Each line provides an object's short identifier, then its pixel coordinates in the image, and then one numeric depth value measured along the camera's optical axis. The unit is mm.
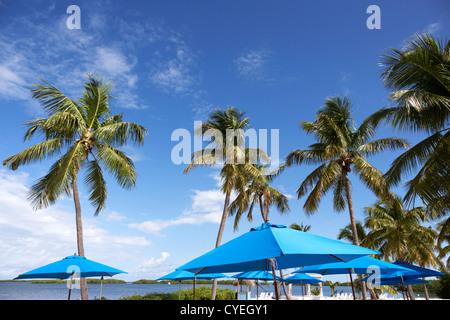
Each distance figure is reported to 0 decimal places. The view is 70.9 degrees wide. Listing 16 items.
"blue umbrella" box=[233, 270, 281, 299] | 14536
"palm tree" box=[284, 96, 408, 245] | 15484
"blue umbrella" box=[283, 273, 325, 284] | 17938
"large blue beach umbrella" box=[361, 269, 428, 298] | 11008
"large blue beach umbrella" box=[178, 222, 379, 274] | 4203
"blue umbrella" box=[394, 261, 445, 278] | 11802
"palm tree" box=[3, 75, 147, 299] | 12891
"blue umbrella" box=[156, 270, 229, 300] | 12983
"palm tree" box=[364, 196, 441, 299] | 23578
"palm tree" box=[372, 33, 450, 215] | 8961
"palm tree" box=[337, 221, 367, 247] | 30594
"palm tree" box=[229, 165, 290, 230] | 22253
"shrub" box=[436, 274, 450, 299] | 33850
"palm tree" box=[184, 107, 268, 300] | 17062
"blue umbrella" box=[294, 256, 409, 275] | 8842
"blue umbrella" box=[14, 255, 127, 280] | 9859
